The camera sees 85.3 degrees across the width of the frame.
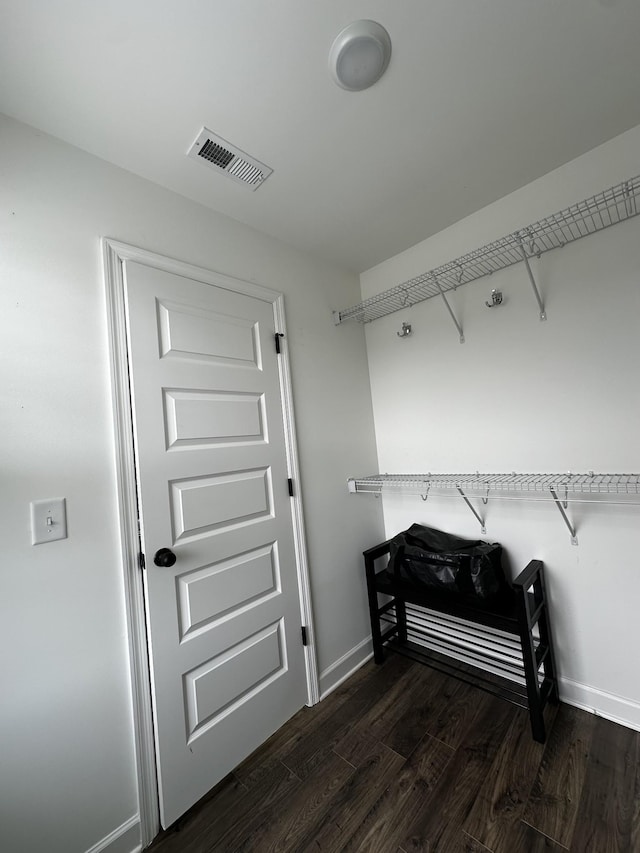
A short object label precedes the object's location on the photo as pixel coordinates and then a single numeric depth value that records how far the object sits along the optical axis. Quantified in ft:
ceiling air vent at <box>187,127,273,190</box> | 4.49
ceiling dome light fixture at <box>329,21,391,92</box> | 3.42
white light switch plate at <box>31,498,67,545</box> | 3.70
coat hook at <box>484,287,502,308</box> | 6.02
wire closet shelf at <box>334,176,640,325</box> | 4.91
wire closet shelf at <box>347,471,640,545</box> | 4.97
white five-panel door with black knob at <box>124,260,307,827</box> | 4.49
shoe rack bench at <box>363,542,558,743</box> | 5.01
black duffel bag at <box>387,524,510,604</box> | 5.53
